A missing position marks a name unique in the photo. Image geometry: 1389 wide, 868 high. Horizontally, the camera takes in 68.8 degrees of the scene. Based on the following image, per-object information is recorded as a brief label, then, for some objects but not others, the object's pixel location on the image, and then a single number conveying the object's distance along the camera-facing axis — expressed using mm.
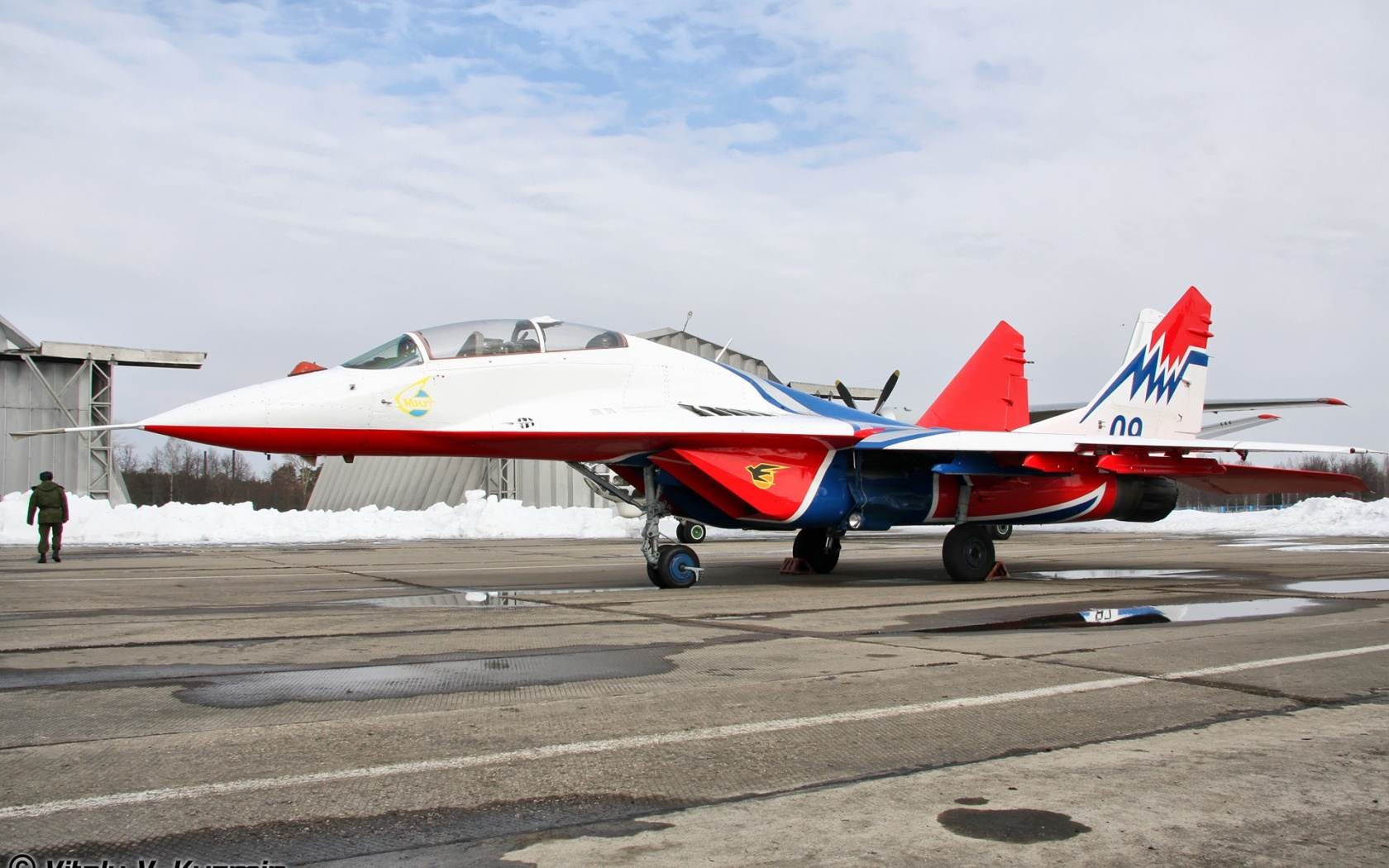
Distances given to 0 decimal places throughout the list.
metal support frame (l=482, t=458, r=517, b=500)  36062
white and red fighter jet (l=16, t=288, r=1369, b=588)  9977
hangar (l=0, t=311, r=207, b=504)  30344
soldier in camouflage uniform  16281
